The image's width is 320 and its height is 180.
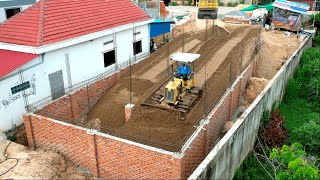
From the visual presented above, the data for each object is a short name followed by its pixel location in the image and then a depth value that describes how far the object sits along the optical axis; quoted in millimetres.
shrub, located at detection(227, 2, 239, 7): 47812
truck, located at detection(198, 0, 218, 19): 26891
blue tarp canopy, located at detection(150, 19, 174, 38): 21859
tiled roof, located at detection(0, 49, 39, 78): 12734
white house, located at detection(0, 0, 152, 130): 13211
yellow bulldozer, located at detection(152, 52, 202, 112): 12984
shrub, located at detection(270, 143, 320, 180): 8984
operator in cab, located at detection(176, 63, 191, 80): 13598
